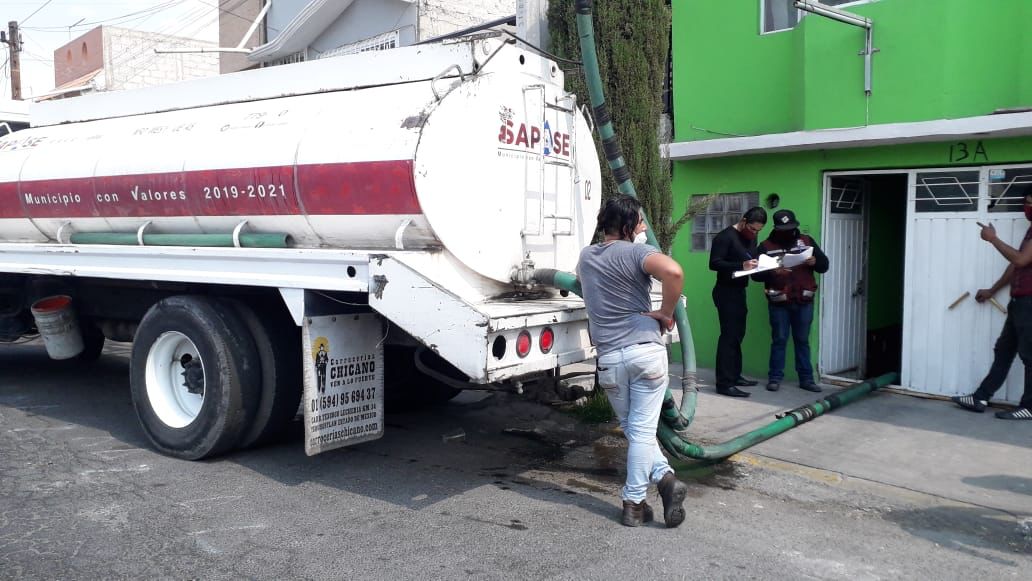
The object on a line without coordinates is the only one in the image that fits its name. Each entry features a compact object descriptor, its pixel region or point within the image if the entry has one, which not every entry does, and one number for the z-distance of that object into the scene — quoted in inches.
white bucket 302.2
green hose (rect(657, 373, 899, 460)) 214.4
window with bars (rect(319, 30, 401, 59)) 622.8
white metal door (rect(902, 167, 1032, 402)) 288.5
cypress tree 319.6
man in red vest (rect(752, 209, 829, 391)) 312.2
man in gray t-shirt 184.9
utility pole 1074.7
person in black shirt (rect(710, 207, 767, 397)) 308.0
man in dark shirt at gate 267.0
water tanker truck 199.8
